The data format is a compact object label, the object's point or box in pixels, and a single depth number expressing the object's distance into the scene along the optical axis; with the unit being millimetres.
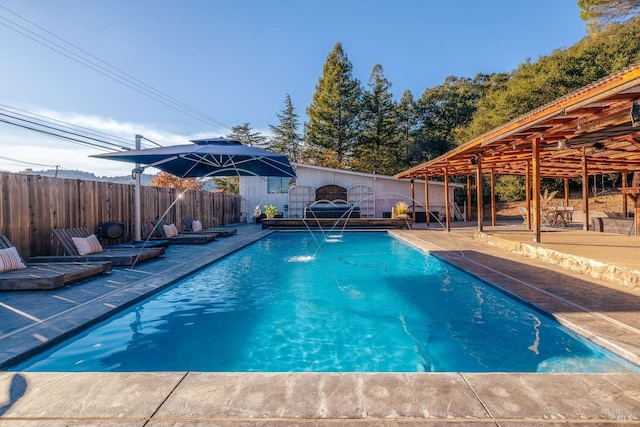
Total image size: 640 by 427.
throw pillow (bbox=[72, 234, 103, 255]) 6977
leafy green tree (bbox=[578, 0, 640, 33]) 18953
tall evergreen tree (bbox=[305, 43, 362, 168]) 29734
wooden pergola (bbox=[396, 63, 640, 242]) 4668
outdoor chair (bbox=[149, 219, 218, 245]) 9938
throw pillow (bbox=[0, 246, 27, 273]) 5281
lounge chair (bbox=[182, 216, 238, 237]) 12039
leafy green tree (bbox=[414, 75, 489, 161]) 30500
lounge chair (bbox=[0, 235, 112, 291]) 4762
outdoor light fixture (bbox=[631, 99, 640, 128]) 4320
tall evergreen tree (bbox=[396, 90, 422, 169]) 32031
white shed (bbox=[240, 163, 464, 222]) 19219
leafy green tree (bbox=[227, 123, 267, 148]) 40875
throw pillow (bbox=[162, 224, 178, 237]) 10445
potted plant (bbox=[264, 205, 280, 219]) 17062
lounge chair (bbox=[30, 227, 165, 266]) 6367
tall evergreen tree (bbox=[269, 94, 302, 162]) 38109
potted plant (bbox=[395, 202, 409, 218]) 15734
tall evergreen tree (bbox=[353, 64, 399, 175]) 28578
